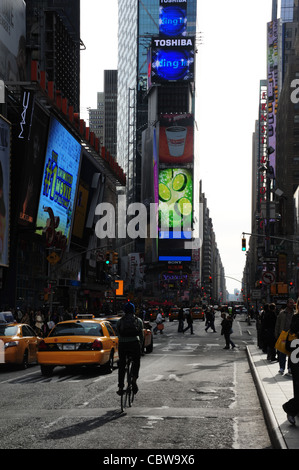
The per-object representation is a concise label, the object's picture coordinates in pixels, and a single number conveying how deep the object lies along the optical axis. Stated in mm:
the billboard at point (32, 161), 51812
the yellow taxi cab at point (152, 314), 77081
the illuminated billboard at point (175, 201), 180750
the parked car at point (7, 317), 27222
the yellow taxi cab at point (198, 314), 92750
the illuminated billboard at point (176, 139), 183750
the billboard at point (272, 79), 165875
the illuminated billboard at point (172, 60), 187750
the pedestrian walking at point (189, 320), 50581
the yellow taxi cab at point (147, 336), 25505
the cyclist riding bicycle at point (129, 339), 13312
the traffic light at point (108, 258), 48156
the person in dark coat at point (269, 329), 22812
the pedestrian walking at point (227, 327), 31688
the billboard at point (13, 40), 57219
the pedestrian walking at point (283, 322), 18375
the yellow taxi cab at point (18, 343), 20891
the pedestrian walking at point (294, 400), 10219
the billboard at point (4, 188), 46375
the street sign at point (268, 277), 33562
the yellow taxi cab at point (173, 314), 86000
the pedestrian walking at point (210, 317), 54062
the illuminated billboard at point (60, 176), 57625
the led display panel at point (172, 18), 188250
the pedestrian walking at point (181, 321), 51500
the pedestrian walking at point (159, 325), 48619
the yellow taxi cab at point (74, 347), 18906
